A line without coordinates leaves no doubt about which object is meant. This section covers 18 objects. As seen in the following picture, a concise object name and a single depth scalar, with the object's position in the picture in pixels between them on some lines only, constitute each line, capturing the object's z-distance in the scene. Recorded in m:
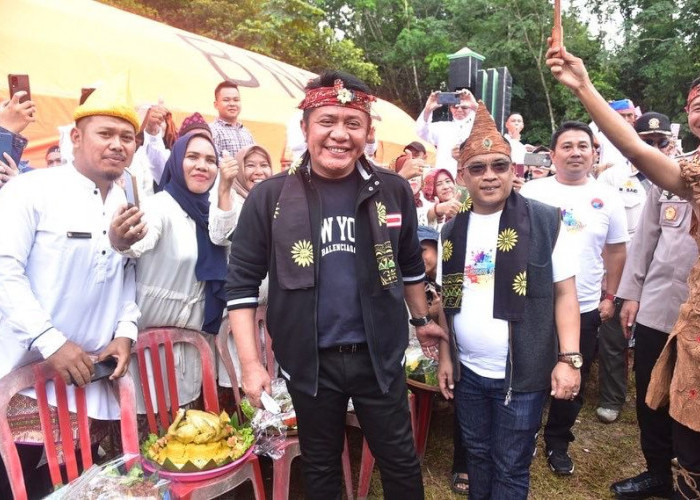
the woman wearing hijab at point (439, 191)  4.02
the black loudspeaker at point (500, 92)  5.74
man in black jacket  2.01
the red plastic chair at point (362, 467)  2.89
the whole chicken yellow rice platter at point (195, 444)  2.25
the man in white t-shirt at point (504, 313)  2.24
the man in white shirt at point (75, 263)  2.07
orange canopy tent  5.79
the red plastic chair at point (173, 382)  2.41
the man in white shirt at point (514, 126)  8.56
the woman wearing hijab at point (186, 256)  2.67
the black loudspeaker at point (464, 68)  5.78
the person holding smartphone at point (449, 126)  5.66
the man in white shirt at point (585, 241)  3.34
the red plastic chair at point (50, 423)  1.99
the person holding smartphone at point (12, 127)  2.55
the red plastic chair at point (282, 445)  2.55
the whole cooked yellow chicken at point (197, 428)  2.32
